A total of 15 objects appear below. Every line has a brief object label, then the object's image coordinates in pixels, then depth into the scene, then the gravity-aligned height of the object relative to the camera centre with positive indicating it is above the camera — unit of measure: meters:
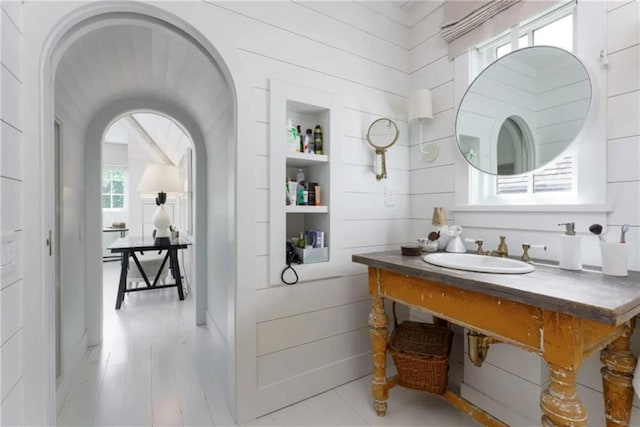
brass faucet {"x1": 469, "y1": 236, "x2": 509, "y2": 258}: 1.54 -0.21
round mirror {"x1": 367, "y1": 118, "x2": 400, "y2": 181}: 2.00 +0.50
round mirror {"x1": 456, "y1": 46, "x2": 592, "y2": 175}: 1.43 +0.54
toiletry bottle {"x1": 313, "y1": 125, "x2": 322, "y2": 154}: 1.89 +0.44
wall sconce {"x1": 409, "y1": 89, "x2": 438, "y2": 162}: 2.00 +0.68
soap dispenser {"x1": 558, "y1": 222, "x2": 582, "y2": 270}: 1.27 -0.17
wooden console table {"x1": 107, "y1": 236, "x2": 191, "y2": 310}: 3.50 -0.54
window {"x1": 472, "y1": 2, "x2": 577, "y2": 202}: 1.47 +0.82
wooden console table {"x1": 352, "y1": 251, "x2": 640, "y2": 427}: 0.90 -0.37
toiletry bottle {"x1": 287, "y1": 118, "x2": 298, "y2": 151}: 1.77 +0.44
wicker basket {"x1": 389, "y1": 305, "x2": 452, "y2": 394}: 1.57 -0.79
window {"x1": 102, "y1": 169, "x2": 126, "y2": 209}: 7.09 +0.54
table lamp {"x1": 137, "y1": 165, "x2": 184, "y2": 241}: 3.82 +0.32
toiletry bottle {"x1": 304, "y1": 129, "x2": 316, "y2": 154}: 1.86 +0.44
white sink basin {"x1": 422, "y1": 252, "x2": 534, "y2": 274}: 1.20 -0.25
